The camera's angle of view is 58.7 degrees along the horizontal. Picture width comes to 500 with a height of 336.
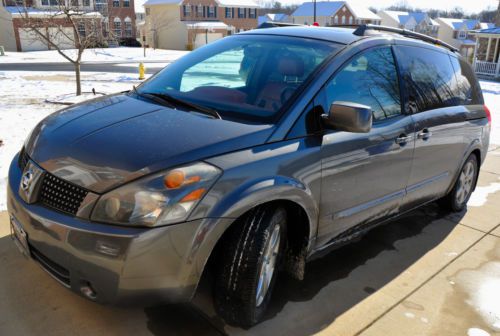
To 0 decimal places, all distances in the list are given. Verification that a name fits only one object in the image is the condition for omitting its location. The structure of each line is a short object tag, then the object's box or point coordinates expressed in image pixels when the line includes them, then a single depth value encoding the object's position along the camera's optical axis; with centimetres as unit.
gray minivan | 216
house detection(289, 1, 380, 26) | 6147
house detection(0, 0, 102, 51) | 3838
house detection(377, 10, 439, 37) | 7500
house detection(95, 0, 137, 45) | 4867
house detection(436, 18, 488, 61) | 7325
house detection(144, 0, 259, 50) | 4978
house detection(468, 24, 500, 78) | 3071
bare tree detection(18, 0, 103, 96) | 1156
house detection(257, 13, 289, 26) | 7952
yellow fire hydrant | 1836
